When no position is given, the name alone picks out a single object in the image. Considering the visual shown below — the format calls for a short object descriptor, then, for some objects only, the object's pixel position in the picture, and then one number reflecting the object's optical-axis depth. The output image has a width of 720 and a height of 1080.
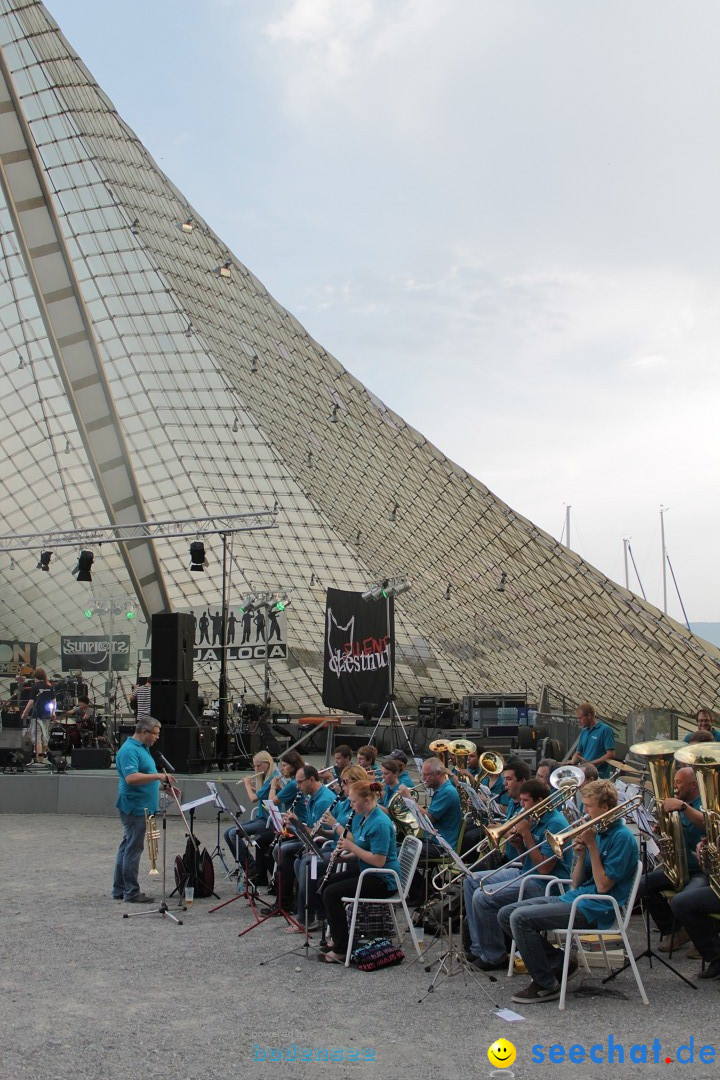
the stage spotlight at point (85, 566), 27.80
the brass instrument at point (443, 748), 11.11
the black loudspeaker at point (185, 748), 17.80
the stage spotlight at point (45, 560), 30.67
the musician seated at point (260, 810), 10.05
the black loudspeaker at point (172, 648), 18.61
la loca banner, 26.31
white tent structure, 19.20
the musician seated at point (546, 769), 8.93
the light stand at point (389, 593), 20.02
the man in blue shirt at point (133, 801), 9.19
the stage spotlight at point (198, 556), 26.48
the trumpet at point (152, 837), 10.14
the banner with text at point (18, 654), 36.59
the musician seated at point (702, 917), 6.27
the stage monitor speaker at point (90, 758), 18.05
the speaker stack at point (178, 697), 17.88
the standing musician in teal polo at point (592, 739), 11.65
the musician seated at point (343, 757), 10.57
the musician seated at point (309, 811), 8.93
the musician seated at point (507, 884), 6.78
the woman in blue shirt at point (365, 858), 7.16
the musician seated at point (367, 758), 10.77
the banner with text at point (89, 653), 32.31
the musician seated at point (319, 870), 7.82
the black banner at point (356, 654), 20.78
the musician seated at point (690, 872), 6.44
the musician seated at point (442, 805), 8.23
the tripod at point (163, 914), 8.42
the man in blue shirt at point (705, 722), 10.36
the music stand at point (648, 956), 6.18
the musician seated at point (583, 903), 5.95
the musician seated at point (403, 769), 9.20
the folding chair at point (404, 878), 6.96
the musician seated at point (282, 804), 9.81
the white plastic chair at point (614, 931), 5.82
